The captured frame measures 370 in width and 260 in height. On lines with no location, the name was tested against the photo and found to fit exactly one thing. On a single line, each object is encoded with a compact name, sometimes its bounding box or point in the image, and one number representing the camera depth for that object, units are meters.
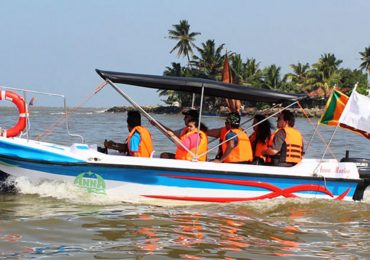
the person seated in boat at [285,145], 13.02
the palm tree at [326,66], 94.94
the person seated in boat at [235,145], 12.78
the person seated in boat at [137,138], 12.62
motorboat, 12.12
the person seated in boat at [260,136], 13.88
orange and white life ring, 13.08
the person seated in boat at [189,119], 12.73
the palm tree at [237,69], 91.36
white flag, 13.27
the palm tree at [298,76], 96.40
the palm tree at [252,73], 92.06
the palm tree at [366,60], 115.50
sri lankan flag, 13.50
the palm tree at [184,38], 108.61
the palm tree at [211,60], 94.15
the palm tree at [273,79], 90.31
